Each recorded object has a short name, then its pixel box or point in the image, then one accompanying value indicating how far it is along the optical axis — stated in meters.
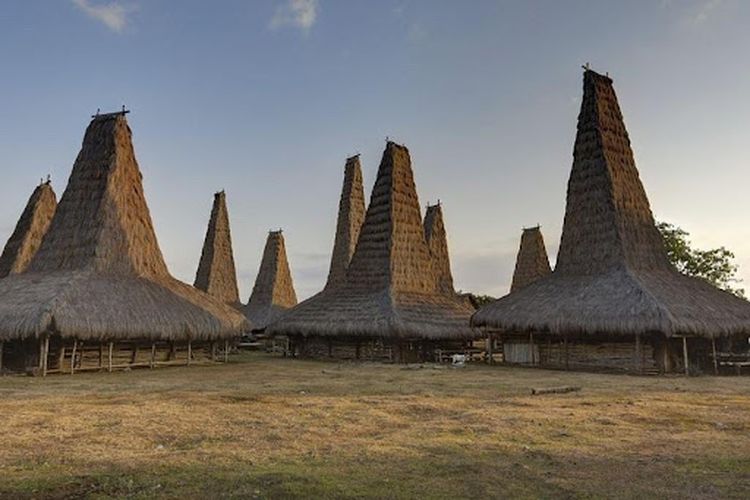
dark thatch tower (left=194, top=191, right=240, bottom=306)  41.72
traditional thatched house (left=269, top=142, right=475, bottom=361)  24.77
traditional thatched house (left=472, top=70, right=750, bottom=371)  19.70
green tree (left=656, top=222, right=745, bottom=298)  36.03
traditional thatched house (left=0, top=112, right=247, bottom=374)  18.67
